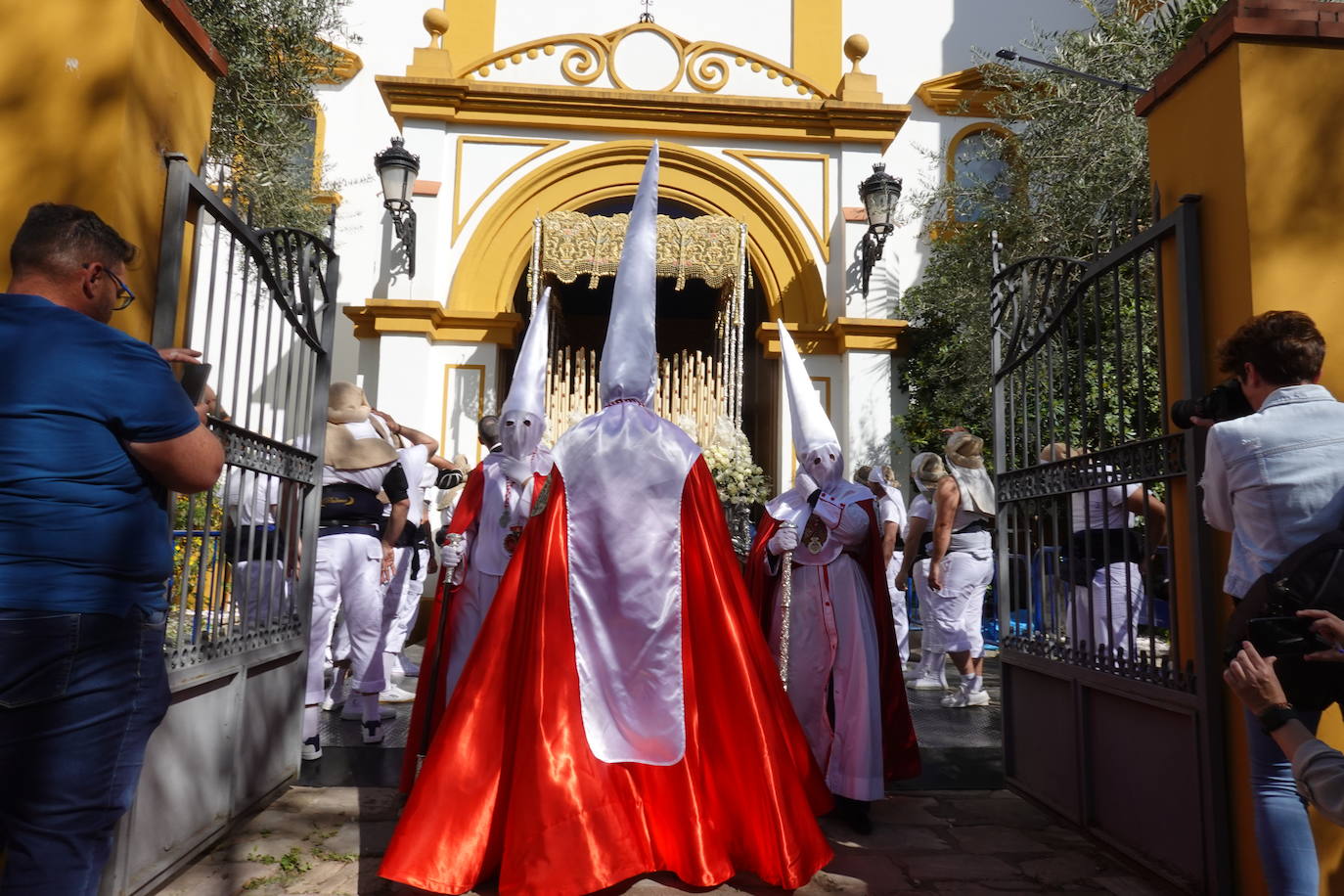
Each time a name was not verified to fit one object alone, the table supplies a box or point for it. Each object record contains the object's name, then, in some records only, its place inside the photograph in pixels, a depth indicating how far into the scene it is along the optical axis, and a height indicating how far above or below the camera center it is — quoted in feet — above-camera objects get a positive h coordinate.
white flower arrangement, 28.30 +2.08
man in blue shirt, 6.56 -0.06
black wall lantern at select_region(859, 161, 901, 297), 32.19 +11.49
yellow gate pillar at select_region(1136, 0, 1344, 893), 9.96 +3.98
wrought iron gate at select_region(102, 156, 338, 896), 10.51 -1.01
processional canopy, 32.04 +9.29
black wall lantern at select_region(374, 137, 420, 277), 30.73 +11.66
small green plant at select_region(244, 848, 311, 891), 10.75 -3.80
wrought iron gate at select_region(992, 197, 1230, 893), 10.34 -1.06
